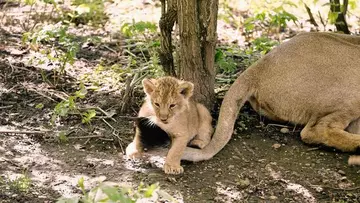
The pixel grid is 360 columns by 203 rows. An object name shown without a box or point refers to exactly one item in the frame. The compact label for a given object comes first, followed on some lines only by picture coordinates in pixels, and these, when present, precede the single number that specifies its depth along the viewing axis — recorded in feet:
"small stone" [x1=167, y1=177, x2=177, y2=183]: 29.22
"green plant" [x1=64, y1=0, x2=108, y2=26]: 48.02
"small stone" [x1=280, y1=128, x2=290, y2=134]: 34.81
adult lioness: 33.18
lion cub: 29.75
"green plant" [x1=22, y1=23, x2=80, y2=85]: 37.85
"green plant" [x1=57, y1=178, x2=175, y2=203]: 17.54
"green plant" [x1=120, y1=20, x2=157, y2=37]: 40.25
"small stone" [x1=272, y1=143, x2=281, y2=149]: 33.41
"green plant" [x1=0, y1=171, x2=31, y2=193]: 27.68
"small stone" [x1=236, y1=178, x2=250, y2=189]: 29.38
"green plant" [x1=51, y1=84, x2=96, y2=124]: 33.01
